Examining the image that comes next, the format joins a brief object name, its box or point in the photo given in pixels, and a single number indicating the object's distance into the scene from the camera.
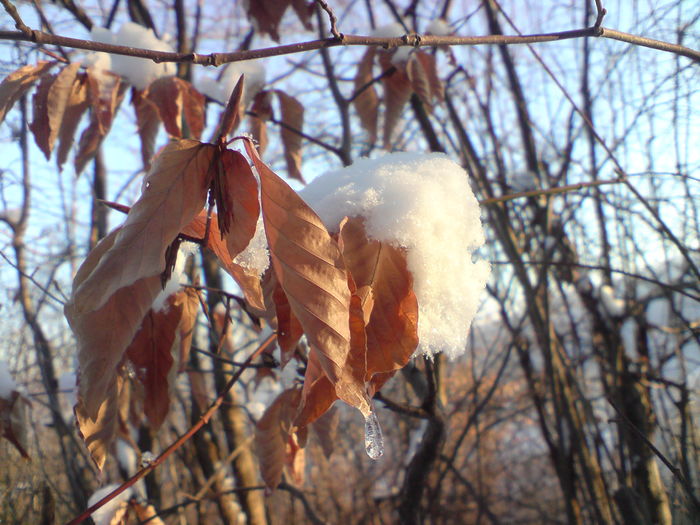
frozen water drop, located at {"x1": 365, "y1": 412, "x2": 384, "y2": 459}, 0.46
